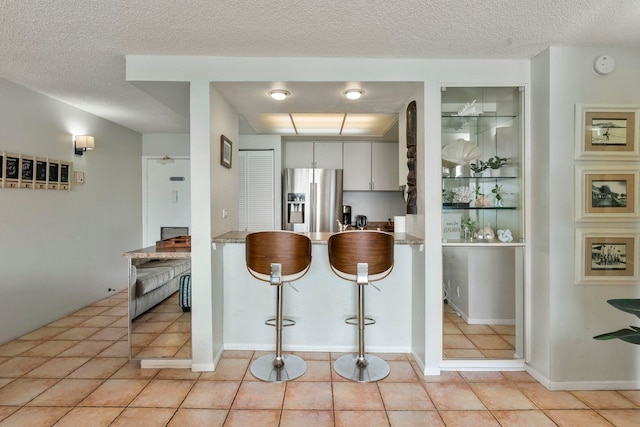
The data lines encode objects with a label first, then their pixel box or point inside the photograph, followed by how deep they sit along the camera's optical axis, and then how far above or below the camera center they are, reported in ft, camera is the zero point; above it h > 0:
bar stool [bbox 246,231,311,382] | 7.47 -1.04
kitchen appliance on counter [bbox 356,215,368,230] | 13.83 -0.44
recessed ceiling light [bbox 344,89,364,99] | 8.69 +3.10
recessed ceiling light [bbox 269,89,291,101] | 8.76 +3.12
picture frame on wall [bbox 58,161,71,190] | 11.73 +1.32
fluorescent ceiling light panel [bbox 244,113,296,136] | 12.48 +3.57
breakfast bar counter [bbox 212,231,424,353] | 9.13 -2.56
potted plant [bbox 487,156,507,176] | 8.42 +1.22
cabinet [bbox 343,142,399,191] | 16.69 +2.28
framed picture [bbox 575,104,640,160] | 7.34 +1.73
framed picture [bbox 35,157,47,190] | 10.75 +1.27
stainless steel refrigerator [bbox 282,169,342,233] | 15.83 +0.53
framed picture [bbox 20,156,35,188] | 10.19 +1.26
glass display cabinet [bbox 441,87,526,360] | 8.23 +0.18
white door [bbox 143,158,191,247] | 16.75 +0.91
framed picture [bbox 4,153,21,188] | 9.66 +1.24
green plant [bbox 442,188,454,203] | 8.22 +0.39
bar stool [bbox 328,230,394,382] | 7.41 -1.00
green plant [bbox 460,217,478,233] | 8.36 -0.29
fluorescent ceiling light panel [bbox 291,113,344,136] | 12.71 +3.60
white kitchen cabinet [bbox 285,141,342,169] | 16.65 +2.86
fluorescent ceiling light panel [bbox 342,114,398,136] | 12.50 +3.56
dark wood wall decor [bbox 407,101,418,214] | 8.83 +1.45
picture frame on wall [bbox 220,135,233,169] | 9.05 +1.70
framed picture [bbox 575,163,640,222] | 7.35 +0.43
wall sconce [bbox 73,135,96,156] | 12.44 +2.55
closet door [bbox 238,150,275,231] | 15.69 +1.20
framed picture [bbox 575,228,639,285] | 7.38 -0.95
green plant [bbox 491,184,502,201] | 8.45 +0.50
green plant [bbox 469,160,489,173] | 8.45 +1.15
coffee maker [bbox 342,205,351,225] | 17.06 -0.11
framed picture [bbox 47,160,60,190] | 11.21 +1.28
